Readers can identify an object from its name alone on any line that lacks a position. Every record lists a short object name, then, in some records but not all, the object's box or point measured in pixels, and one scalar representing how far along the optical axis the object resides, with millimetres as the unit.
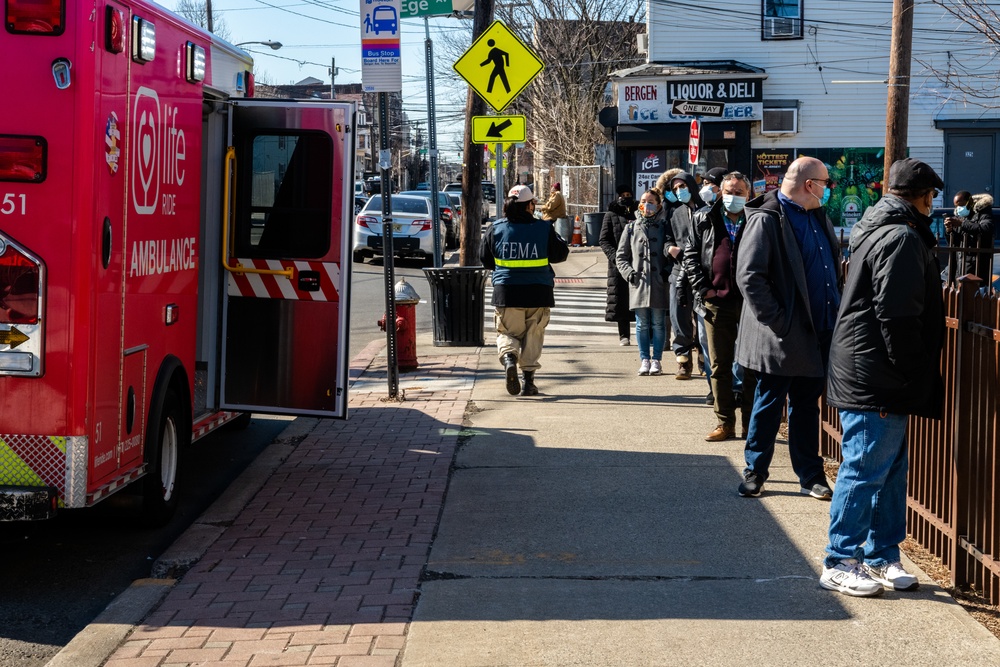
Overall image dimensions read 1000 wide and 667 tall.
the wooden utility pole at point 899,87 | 15484
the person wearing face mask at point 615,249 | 13031
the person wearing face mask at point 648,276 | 11320
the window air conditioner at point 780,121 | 29188
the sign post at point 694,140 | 20344
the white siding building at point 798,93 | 28969
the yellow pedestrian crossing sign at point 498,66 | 11969
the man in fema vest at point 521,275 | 10453
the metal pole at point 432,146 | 16797
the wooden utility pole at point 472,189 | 16156
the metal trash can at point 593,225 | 34031
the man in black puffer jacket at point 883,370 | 4875
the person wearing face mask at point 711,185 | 8898
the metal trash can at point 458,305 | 13344
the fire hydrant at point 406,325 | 11797
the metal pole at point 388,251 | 10258
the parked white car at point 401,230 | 28078
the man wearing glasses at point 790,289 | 6316
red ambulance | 5266
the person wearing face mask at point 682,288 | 9758
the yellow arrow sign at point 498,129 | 12477
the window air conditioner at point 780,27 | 29219
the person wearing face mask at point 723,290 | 8266
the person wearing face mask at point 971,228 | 15258
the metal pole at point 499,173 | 12887
